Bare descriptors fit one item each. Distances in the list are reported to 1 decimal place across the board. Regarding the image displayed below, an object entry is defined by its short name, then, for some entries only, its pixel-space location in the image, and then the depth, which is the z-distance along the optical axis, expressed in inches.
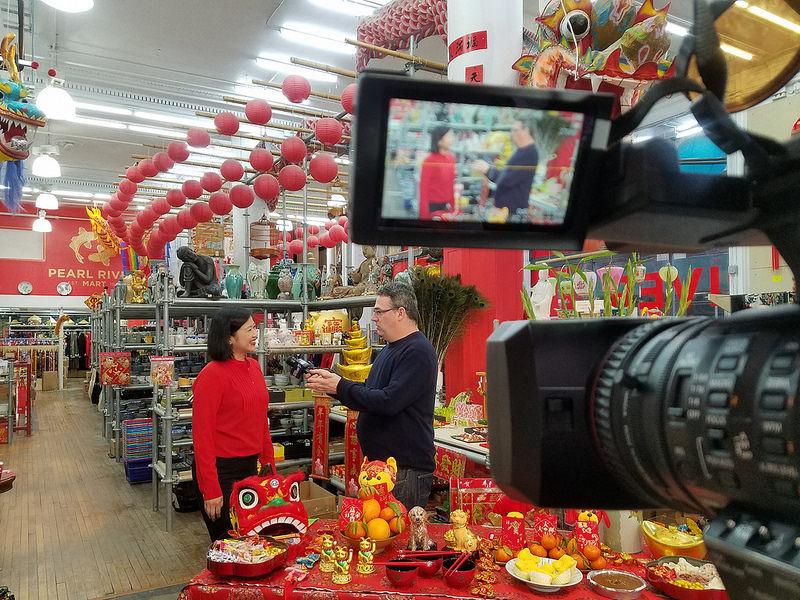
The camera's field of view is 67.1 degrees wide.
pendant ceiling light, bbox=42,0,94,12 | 133.5
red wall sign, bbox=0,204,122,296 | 574.6
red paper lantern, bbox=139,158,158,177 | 270.7
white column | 126.6
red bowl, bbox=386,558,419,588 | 67.3
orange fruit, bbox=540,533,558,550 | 71.3
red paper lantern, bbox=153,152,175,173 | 260.4
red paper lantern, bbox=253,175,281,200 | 228.4
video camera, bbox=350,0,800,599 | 16.2
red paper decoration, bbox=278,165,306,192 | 215.3
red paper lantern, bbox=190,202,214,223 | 300.0
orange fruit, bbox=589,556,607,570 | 70.3
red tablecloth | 65.8
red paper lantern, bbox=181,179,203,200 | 278.5
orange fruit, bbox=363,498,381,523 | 78.3
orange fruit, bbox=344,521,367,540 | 76.3
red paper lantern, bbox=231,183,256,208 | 249.8
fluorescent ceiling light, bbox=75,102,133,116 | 307.6
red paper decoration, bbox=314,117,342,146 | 201.9
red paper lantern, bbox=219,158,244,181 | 240.7
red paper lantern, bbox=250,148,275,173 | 223.6
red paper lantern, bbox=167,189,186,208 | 293.1
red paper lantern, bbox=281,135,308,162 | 209.2
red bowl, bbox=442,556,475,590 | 67.0
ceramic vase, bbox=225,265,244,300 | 211.2
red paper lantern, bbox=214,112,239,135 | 205.6
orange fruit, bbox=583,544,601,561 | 70.8
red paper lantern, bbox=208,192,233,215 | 274.8
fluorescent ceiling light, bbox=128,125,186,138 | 339.9
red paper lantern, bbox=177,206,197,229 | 312.3
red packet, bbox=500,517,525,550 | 74.7
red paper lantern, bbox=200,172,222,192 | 265.9
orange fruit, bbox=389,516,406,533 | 79.0
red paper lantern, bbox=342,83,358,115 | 159.5
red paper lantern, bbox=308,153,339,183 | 223.1
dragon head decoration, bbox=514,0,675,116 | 88.8
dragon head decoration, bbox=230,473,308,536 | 83.6
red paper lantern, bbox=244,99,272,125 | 205.6
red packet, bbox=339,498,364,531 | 77.7
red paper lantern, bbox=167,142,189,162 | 251.0
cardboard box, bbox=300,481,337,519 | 125.0
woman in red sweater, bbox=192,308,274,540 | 103.7
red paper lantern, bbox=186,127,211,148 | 233.3
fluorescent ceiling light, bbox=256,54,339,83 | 261.0
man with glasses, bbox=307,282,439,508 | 90.5
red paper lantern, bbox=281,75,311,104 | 200.2
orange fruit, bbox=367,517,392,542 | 77.0
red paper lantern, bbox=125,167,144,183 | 281.1
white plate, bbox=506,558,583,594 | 65.0
